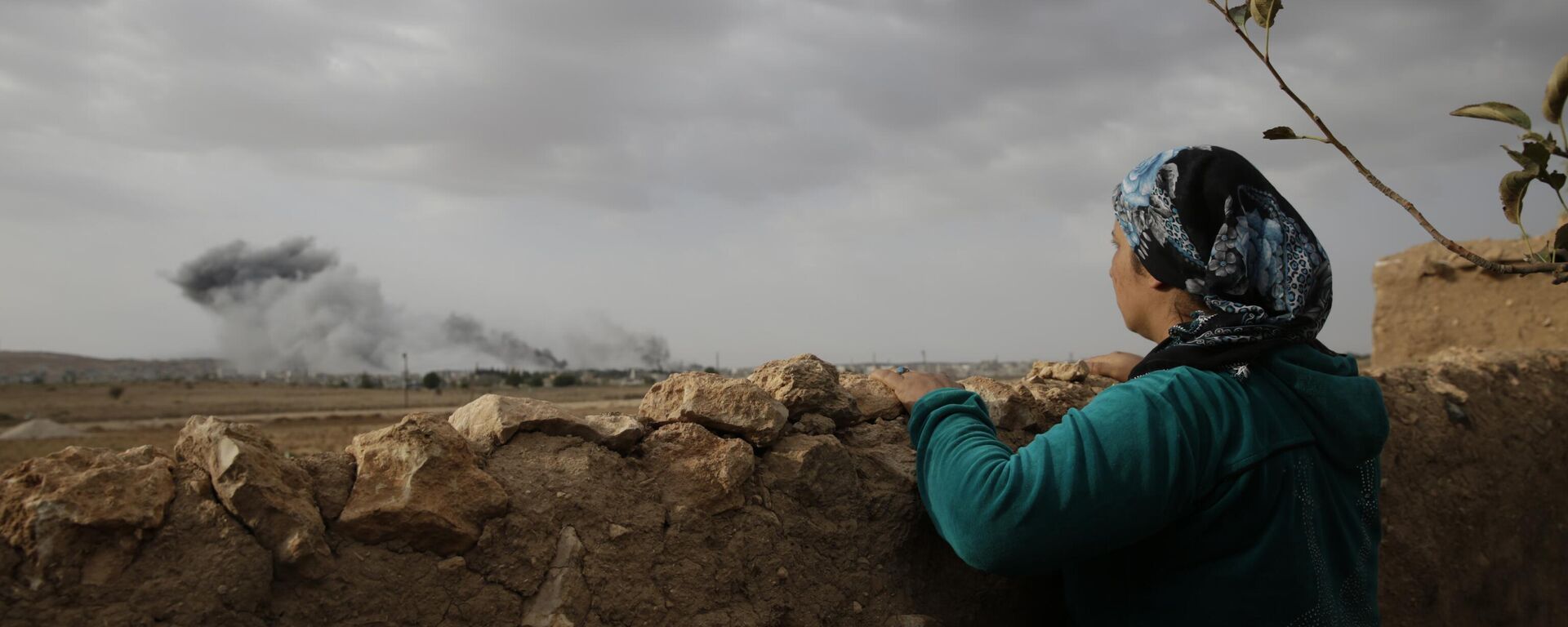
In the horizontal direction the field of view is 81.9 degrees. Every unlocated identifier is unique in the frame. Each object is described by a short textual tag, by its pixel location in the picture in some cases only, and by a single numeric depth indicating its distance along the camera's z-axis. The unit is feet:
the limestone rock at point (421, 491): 5.16
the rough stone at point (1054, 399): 7.93
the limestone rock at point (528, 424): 6.00
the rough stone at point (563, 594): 5.40
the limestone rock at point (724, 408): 6.48
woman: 4.58
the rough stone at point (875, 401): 7.34
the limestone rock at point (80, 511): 4.26
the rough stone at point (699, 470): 6.10
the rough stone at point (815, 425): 6.95
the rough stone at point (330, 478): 5.21
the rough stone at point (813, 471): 6.43
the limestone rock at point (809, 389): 6.98
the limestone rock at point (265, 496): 4.80
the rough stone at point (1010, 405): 7.62
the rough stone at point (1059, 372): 8.96
